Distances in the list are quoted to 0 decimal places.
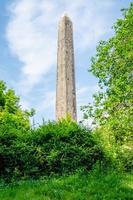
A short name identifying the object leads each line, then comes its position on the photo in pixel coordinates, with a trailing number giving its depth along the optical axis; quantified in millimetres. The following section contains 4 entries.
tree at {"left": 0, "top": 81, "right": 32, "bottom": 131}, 13349
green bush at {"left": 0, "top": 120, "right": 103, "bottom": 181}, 7691
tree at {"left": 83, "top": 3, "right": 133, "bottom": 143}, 10554
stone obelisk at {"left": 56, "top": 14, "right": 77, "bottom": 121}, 10394
